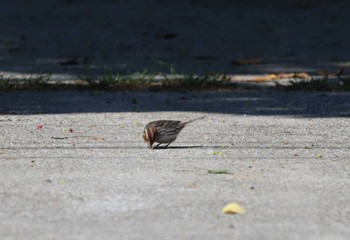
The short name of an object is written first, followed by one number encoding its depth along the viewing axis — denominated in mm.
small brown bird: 16109
